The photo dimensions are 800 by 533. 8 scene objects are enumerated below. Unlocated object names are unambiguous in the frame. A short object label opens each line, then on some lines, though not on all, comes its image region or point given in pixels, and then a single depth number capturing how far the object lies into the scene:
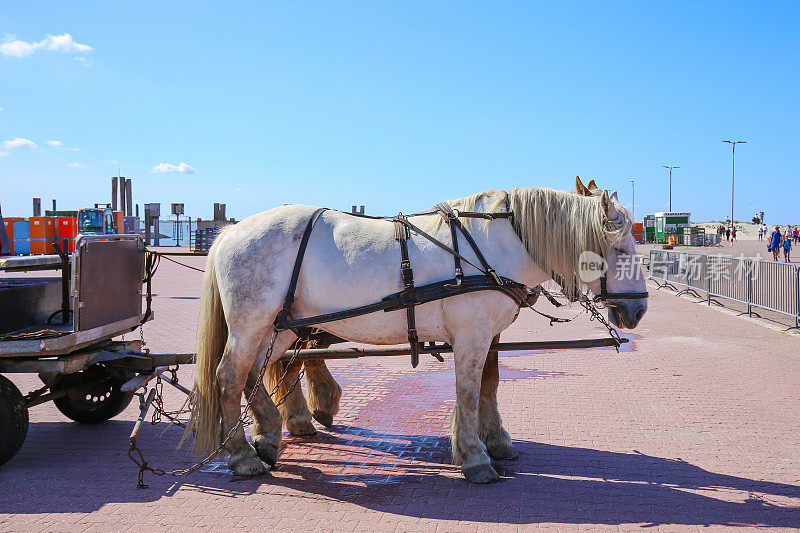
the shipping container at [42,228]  22.58
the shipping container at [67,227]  23.75
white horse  4.28
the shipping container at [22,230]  22.58
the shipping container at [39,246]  21.55
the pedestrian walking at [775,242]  25.06
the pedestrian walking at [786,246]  24.18
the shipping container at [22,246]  21.22
